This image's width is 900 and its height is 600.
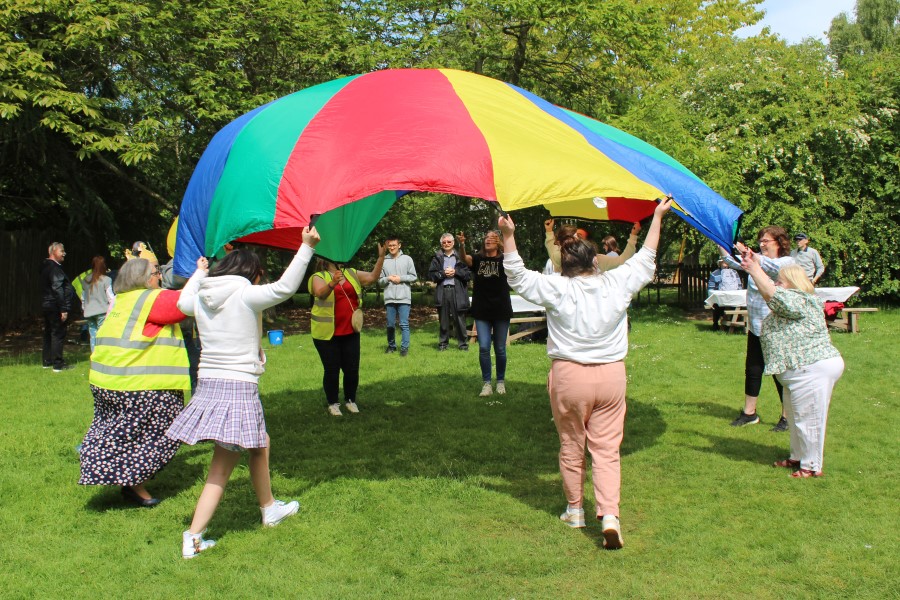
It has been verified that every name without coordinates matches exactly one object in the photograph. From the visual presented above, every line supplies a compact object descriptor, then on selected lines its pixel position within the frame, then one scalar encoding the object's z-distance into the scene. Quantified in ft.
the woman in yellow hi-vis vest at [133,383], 17.81
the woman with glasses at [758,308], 21.44
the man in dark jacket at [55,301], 38.34
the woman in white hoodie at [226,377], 15.19
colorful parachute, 16.94
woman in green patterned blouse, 18.98
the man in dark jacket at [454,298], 41.70
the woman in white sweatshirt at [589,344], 15.44
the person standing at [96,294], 37.22
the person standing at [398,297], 40.11
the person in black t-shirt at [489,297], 28.27
